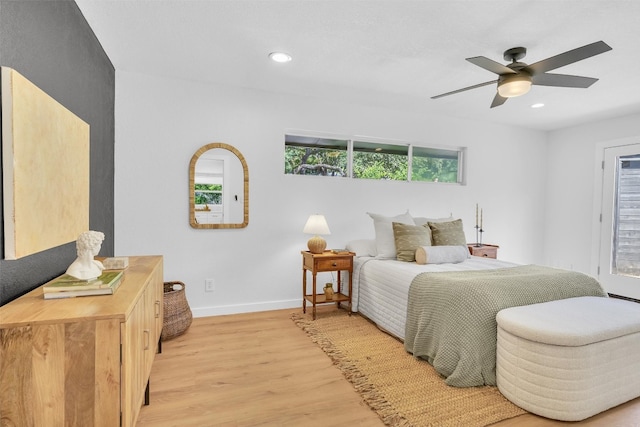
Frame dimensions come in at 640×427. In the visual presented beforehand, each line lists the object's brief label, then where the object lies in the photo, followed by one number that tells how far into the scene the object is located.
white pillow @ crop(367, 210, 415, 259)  3.52
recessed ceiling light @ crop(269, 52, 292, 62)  2.68
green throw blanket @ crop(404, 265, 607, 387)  2.17
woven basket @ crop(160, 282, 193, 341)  2.79
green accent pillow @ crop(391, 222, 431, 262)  3.35
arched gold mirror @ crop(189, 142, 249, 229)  3.36
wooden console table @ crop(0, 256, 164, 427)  1.13
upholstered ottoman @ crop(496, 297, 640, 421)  1.84
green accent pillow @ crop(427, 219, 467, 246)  3.56
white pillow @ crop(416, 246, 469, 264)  3.22
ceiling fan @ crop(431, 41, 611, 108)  2.05
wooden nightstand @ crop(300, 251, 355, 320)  3.31
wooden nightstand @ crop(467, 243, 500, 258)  4.23
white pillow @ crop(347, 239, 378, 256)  3.67
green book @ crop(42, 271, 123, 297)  1.38
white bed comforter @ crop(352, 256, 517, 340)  2.88
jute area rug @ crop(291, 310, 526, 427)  1.87
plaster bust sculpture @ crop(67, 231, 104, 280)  1.51
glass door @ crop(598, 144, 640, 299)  4.26
